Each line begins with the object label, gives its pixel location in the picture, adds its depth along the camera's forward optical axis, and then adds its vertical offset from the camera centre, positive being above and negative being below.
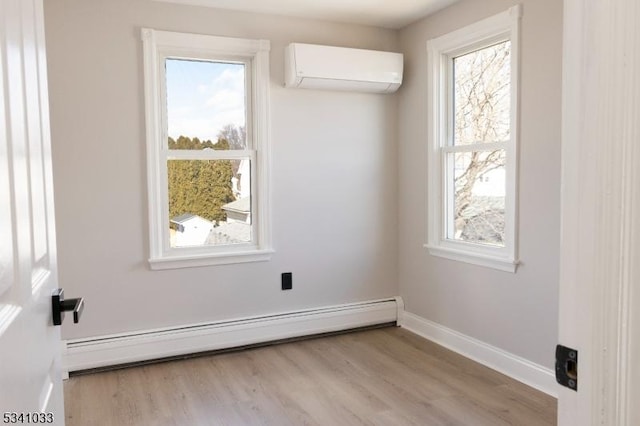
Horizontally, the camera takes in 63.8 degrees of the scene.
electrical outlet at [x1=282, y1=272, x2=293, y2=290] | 3.77 -0.71
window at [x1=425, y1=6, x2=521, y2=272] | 3.09 +0.26
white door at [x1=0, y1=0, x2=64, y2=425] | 0.81 -0.08
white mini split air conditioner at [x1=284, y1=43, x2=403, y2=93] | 3.53 +0.81
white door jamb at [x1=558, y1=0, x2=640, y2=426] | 0.72 -0.03
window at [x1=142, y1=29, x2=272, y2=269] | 3.37 +0.25
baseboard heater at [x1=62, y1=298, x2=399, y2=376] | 3.22 -1.03
